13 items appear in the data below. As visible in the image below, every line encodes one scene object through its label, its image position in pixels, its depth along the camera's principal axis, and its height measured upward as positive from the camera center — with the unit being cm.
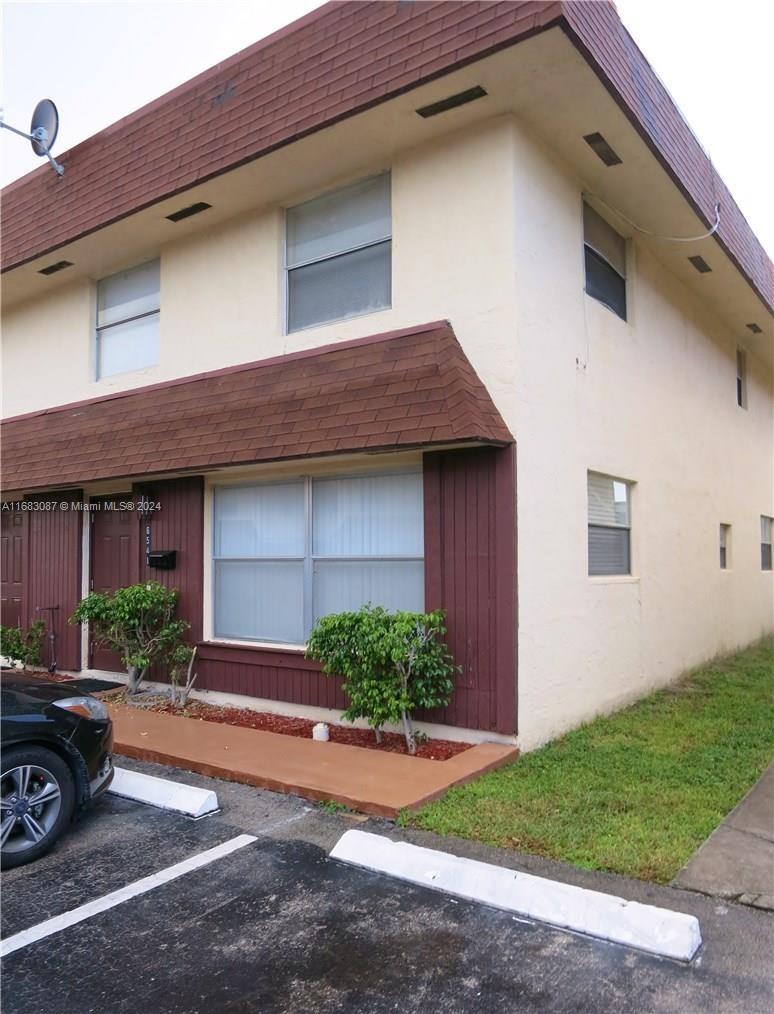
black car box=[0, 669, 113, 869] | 428 -132
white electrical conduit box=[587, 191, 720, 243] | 832 +365
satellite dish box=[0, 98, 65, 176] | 909 +514
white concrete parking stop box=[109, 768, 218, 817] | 505 -176
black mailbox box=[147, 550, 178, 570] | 868 -15
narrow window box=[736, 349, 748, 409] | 1361 +298
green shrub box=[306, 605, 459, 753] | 596 -97
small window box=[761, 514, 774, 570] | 1488 -2
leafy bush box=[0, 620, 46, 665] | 1013 -134
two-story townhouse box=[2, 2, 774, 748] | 628 +202
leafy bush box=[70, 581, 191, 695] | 816 -88
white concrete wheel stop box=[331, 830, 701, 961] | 331 -176
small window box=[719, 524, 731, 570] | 1235 -4
